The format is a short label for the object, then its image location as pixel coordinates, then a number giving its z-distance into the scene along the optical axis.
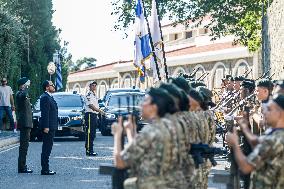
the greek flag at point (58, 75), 44.69
